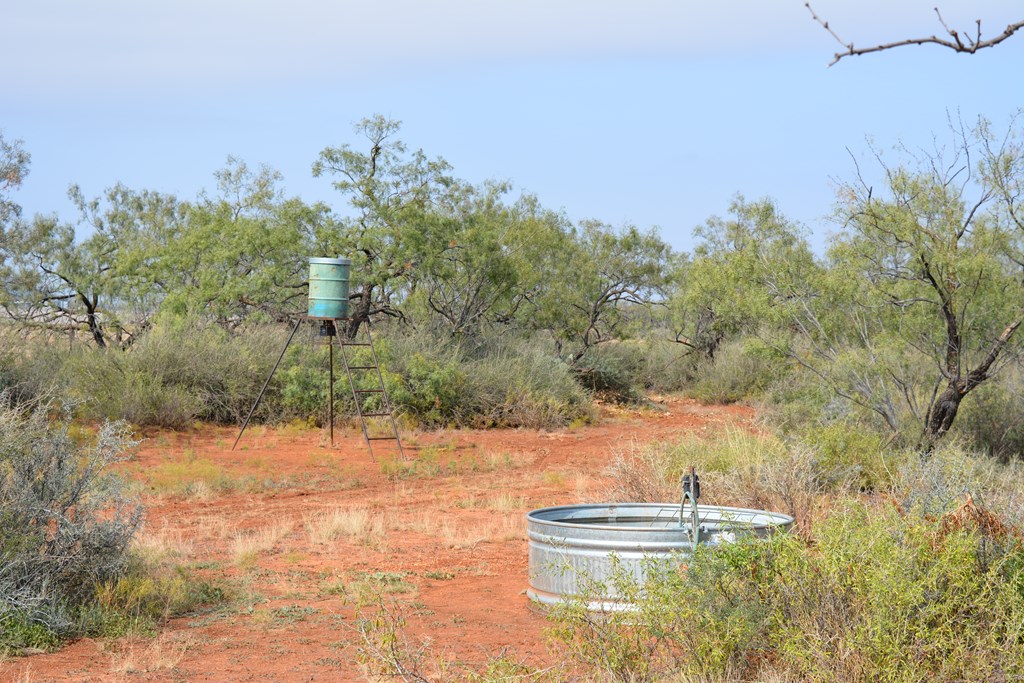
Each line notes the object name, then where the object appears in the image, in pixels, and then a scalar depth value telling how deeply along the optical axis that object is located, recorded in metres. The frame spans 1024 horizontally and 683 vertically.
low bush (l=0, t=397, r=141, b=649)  11.99
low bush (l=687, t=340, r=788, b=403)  52.09
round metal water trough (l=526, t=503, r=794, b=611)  12.33
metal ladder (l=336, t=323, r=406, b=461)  33.41
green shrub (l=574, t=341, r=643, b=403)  48.25
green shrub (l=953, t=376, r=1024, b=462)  25.83
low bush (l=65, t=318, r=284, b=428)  32.91
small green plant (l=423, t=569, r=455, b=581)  15.81
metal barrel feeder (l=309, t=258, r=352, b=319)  28.77
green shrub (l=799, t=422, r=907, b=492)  19.81
